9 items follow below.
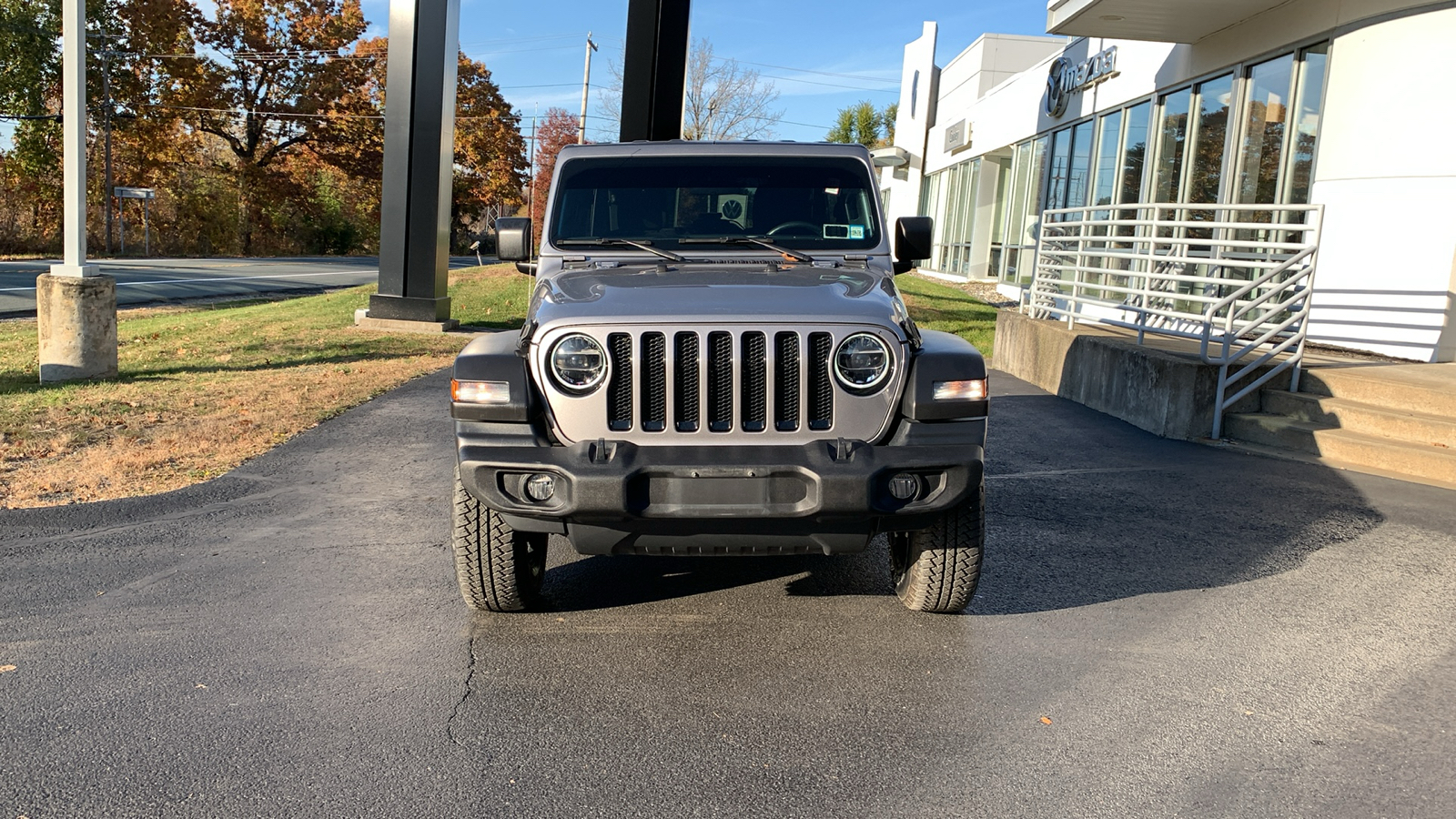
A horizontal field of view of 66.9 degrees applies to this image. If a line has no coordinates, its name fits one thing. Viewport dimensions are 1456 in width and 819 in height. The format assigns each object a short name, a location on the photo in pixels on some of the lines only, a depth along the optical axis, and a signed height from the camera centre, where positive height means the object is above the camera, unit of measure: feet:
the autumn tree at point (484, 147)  201.26 +18.63
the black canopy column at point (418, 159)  47.57 +3.67
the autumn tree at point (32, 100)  136.26 +14.42
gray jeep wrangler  12.37 -1.87
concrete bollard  31.71 -3.08
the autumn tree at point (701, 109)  139.03 +19.55
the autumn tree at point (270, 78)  170.40 +24.51
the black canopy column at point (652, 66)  38.14 +6.76
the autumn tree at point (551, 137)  188.82 +20.61
